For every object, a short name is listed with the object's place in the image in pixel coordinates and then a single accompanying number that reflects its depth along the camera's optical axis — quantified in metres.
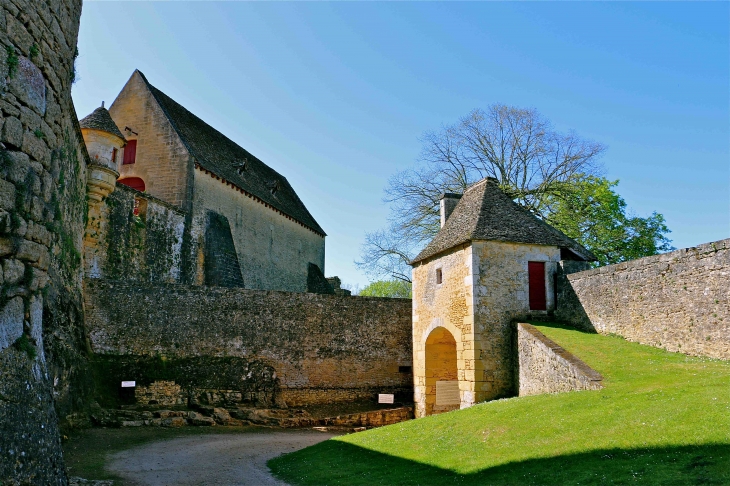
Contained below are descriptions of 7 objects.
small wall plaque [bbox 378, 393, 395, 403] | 18.72
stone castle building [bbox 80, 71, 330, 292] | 16.91
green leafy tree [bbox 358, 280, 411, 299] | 49.27
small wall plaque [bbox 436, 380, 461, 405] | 17.59
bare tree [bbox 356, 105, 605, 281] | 27.20
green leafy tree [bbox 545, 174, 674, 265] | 24.86
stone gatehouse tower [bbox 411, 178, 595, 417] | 15.40
